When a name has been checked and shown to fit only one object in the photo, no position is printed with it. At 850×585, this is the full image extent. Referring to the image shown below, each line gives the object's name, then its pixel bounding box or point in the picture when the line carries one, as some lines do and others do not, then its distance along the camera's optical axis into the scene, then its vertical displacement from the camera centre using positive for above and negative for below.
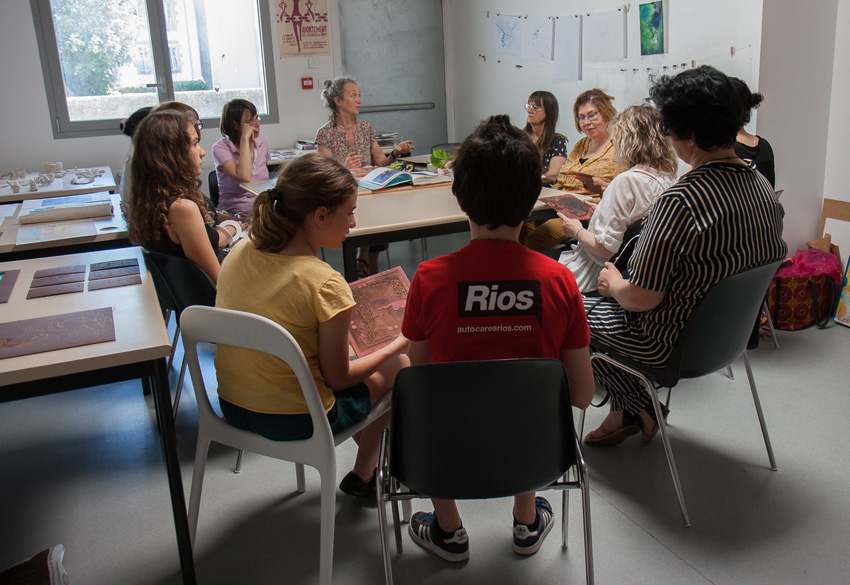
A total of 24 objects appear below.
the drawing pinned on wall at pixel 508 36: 5.15 +0.43
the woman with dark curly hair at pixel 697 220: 1.76 -0.34
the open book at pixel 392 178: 3.54 -0.41
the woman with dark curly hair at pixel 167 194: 2.23 -0.26
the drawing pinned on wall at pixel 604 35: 4.16 +0.33
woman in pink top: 3.85 -0.25
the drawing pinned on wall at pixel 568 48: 4.55 +0.28
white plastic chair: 1.44 -0.70
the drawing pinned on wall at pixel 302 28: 5.47 +0.60
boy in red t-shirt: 1.38 -0.37
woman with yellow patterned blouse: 3.28 -0.35
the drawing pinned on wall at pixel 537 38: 4.81 +0.38
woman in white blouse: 2.36 -0.31
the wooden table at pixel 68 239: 2.47 -0.44
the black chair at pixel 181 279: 2.22 -0.55
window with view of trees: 4.90 +0.40
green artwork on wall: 3.82 +0.32
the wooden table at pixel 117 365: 1.45 -0.52
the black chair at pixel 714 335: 1.77 -0.67
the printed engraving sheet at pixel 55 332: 1.54 -0.50
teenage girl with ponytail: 1.57 -0.44
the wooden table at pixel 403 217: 2.67 -0.48
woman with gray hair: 4.40 -0.18
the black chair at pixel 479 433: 1.28 -0.66
